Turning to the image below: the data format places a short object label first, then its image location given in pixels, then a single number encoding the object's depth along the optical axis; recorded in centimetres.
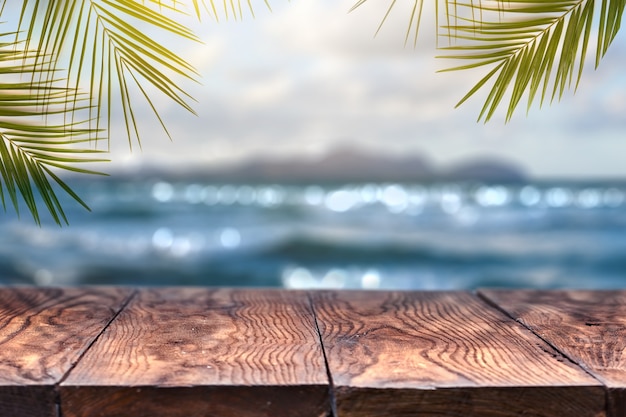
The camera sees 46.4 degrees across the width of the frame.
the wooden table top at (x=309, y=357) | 79
